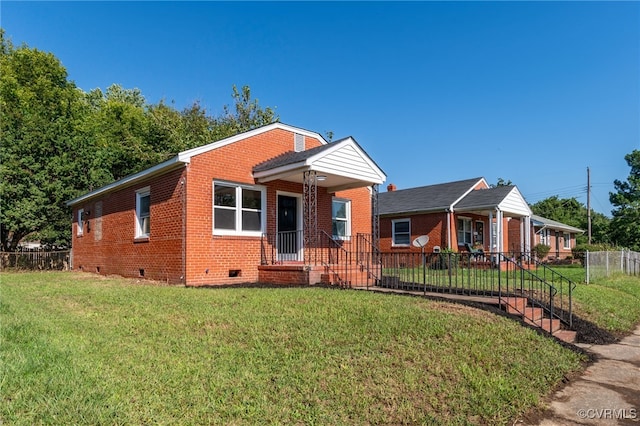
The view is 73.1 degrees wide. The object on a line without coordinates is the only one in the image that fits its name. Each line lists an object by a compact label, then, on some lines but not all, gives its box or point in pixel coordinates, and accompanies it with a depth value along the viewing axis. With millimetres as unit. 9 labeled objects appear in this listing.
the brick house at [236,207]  11430
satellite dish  11117
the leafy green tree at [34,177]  20484
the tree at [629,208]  32062
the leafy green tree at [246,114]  33281
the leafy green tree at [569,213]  44012
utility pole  37116
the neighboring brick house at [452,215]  21875
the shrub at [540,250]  28750
